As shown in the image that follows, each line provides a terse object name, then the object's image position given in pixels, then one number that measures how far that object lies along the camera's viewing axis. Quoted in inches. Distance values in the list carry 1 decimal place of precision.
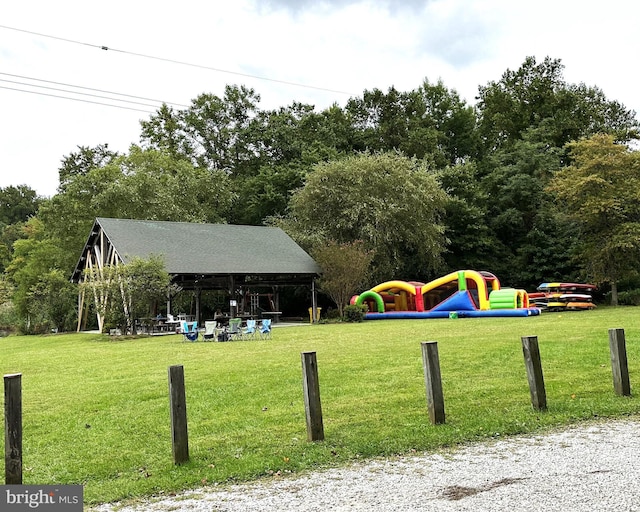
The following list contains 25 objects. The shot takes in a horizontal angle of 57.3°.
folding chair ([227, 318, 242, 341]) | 708.7
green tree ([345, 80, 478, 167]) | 1601.9
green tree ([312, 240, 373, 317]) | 1061.8
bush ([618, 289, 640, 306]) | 1201.4
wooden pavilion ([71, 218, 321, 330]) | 978.7
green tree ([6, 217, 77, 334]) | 1122.0
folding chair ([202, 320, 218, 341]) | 692.1
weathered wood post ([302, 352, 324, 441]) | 217.3
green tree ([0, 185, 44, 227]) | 2800.2
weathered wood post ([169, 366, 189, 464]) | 198.5
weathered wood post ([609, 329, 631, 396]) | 264.2
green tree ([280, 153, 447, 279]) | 1229.7
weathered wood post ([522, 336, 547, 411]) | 245.4
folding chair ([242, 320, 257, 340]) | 702.5
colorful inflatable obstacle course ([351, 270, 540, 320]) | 947.3
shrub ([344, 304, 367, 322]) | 1032.2
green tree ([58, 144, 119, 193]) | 1815.9
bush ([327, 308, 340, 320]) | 1110.0
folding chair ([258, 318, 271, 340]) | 702.5
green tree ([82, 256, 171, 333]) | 854.5
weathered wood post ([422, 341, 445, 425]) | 232.1
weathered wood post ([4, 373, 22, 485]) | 179.6
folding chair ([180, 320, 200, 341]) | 697.6
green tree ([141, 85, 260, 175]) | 1886.1
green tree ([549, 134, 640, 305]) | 1101.1
